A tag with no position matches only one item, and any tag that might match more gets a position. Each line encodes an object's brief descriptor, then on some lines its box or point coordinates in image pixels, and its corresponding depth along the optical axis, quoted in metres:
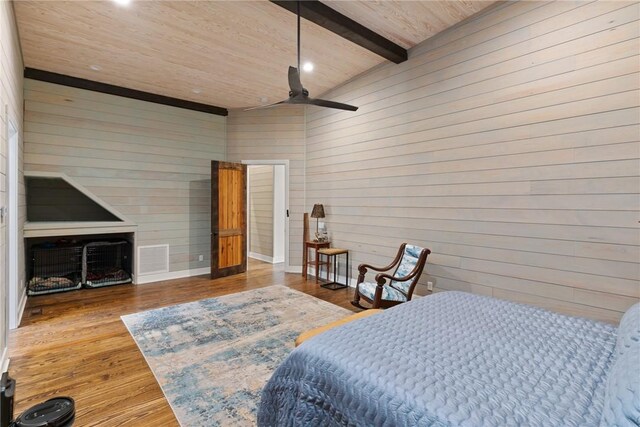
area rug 2.16
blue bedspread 1.00
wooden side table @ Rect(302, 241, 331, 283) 5.24
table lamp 5.37
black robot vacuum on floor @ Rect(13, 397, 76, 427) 1.40
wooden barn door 5.70
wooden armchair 3.40
